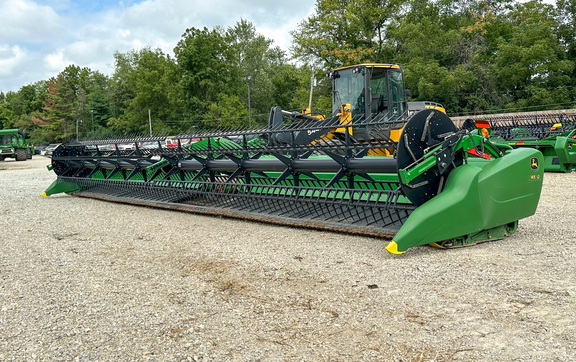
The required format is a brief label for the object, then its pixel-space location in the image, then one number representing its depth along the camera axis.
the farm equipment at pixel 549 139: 11.40
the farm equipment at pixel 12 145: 33.16
